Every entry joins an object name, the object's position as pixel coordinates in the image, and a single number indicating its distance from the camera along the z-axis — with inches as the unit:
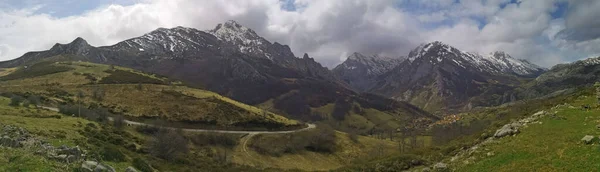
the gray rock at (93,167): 1070.1
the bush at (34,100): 3975.9
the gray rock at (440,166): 1539.1
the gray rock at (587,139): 1239.7
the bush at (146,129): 4319.1
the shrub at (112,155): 1580.3
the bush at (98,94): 5684.1
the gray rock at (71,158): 1148.7
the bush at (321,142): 5851.4
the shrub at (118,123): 3985.7
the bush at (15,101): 3319.6
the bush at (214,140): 4779.5
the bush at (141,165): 1646.3
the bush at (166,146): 2687.0
